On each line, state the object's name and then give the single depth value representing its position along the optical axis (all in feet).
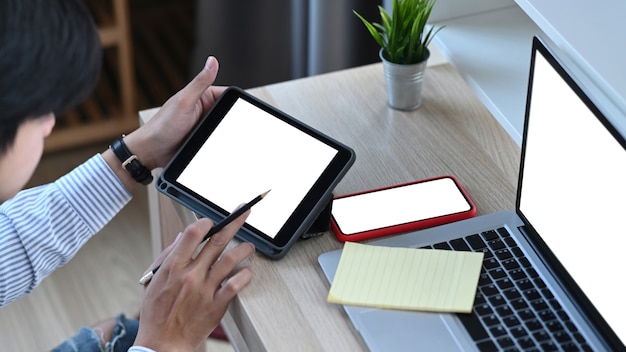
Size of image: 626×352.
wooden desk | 5.30
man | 4.84
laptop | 5.01
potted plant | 5.99
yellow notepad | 5.31
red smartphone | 5.63
